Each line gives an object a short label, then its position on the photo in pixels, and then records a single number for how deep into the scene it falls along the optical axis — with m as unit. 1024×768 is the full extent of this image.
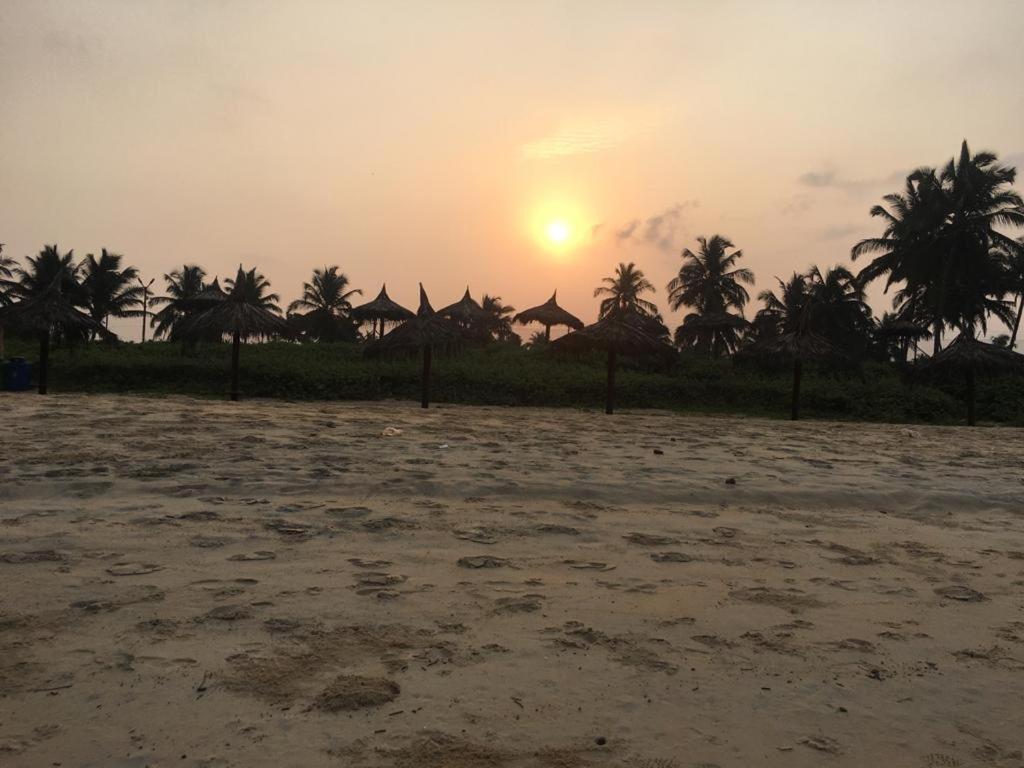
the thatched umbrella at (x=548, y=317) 27.14
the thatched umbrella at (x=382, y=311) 23.27
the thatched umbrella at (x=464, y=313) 27.59
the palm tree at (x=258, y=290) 35.09
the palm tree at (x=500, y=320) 42.19
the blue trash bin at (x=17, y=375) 15.83
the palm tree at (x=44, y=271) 28.07
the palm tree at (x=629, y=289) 36.88
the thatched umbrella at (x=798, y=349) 16.53
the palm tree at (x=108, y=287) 30.05
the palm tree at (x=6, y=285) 26.27
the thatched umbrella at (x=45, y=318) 14.62
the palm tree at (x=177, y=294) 26.86
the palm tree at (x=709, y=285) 33.53
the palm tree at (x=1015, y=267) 26.27
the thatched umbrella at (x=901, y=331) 25.86
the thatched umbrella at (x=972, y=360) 16.61
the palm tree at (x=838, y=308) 30.20
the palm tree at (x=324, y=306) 36.81
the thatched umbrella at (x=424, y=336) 14.93
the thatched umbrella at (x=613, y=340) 15.34
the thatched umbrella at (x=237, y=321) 15.39
